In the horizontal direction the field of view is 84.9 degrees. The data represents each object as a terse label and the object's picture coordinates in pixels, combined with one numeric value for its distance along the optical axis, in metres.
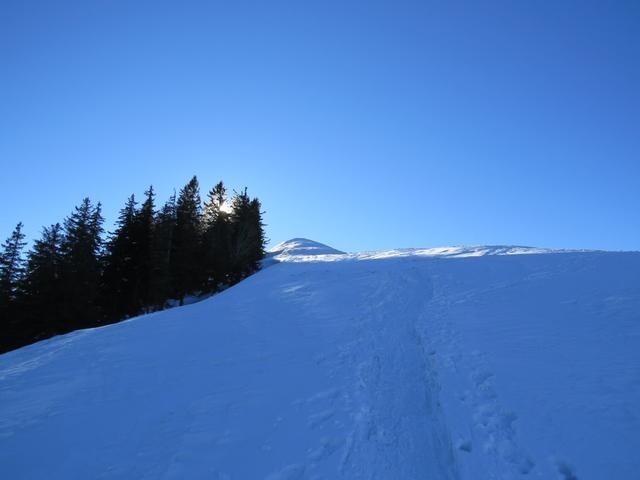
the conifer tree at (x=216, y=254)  35.38
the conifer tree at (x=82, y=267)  27.34
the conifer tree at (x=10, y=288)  26.70
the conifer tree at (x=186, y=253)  34.16
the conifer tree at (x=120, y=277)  31.98
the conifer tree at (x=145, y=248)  32.69
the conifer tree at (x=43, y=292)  26.67
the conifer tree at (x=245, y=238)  36.59
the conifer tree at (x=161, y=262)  31.58
